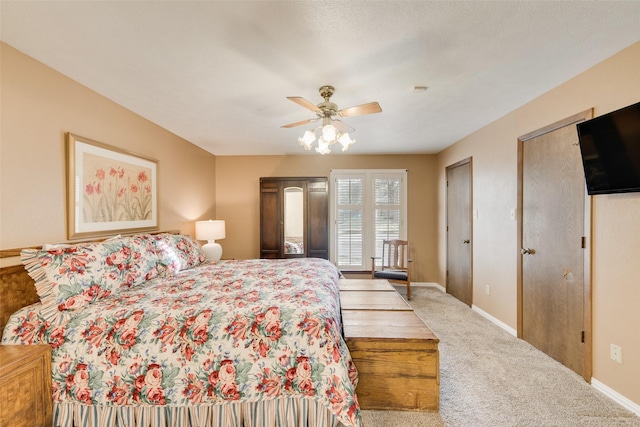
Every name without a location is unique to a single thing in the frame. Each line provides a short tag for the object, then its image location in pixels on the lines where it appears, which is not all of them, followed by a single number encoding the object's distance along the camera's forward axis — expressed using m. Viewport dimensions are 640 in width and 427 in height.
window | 4.93
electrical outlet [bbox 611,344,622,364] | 1.89
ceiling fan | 2.12
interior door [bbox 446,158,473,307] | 3.88
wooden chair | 4.20
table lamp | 3.89
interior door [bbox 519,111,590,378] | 2.22
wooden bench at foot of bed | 1.82
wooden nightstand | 1.33
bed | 1.52
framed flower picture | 2.21
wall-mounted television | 1.71
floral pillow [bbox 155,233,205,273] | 2.51
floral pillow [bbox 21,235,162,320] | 1.62
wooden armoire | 4.82
